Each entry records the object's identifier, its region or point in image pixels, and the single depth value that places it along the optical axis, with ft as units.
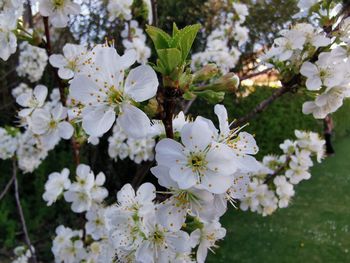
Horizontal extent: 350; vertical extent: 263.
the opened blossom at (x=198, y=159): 0.29
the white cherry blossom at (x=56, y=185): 0.68
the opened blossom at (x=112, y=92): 0.30
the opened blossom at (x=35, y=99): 0.55
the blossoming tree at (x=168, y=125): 0.30
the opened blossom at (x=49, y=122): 0.50
